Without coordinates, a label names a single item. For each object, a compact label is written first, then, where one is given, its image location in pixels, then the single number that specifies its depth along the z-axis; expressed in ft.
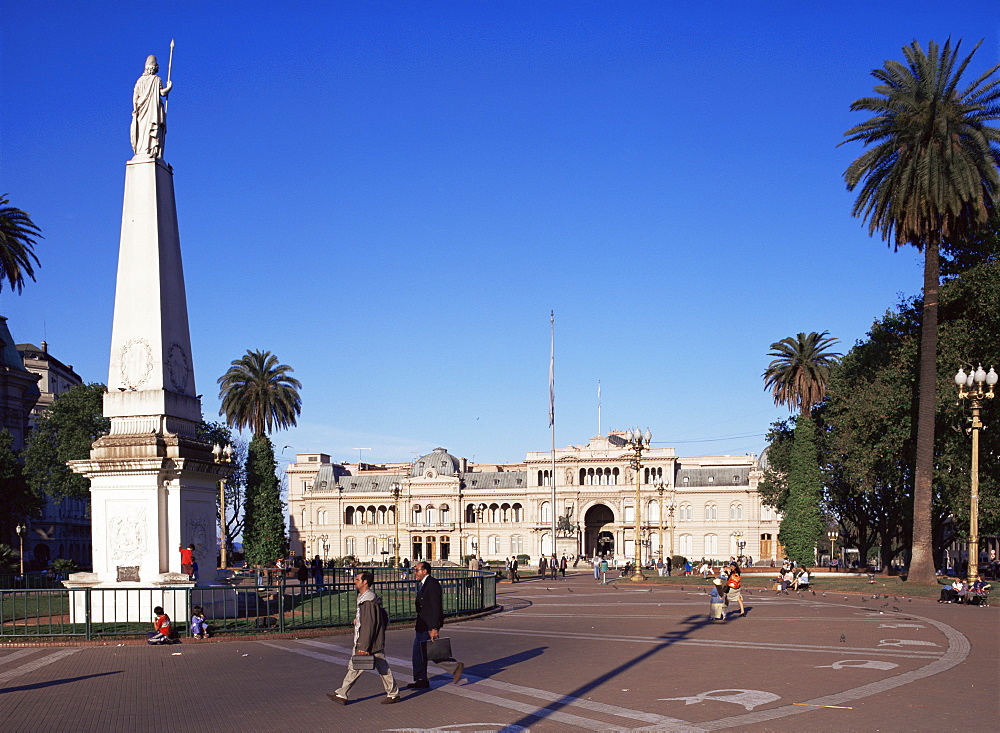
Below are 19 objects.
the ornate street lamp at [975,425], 92.48
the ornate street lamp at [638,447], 150.30
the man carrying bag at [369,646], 38.55
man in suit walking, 41.57
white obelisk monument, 68.28
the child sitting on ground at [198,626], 61.21
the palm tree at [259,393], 227.20
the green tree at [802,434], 196.34
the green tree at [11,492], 151.43
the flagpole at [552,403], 253.44
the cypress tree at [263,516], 212.84
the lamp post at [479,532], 343.38
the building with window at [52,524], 243.40
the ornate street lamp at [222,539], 102.59
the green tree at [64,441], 182.60
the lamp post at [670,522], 335.75
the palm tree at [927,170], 115.44
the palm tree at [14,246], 139.95
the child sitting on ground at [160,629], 58.85
